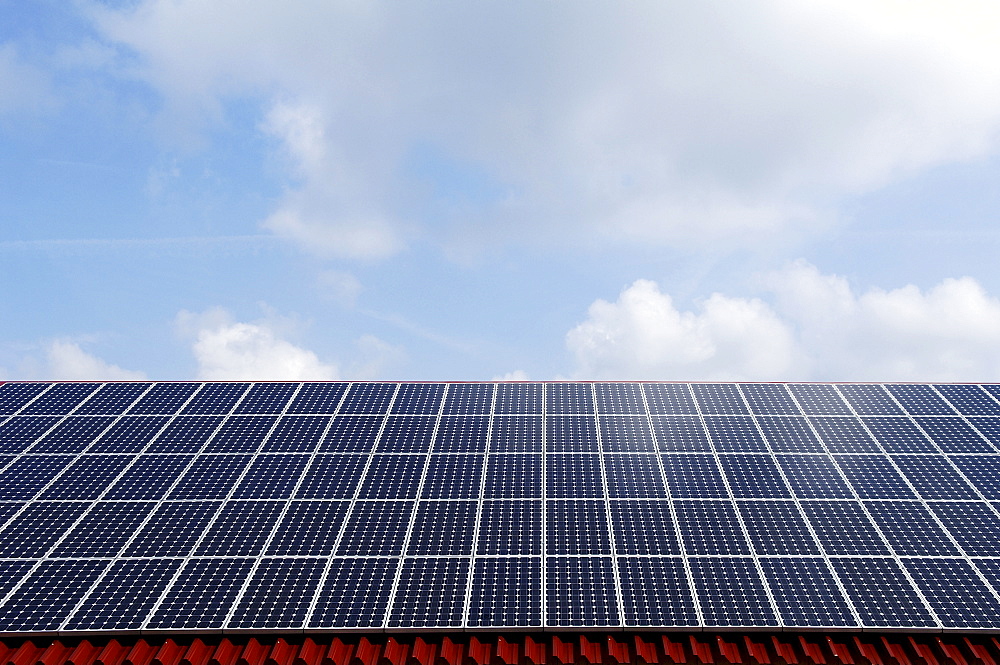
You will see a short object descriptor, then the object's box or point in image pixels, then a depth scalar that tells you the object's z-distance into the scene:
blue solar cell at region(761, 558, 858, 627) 13.07
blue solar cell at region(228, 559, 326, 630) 13.22
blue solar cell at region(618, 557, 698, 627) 13.15
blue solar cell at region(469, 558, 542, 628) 13.22
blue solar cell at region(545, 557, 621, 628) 13.15
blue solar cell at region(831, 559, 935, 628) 13.05
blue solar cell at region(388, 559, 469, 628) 13.20
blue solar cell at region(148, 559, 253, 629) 13.22
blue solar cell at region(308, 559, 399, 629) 13.20
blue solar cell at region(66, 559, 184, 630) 13.21
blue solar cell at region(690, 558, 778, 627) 13.09
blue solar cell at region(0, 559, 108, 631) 13.20
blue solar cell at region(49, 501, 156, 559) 15.20
